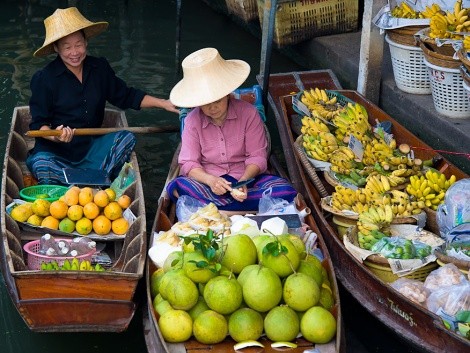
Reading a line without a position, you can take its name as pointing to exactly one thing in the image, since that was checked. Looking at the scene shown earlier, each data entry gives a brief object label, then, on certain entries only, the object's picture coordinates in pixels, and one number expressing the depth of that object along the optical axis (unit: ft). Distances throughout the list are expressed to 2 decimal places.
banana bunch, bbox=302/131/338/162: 18.45
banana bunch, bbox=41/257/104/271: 14.64
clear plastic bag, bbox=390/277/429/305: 13.92
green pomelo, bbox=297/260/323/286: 13.48
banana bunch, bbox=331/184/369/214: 16.57
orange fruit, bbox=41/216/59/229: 16.51
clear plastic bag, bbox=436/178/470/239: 15.24
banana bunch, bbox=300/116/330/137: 19.24
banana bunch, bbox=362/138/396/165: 18.02
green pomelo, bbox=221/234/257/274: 13.32
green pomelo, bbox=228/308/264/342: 12.63
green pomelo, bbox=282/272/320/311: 12.80
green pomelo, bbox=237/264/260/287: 12.97
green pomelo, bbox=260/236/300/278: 13.16
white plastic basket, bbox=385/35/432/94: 21.17
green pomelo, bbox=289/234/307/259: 14.12
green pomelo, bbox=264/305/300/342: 12.67
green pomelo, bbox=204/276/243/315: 12.65
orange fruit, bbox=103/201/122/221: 16.78
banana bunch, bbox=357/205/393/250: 15.43
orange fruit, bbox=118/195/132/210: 17.11
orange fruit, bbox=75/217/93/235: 16.60
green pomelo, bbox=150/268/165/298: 14.03
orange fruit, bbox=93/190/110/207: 16.93
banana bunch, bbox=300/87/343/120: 20.03
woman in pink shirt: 16.49
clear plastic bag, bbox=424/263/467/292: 13.85
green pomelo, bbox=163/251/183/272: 13.50
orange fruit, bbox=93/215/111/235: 16.61
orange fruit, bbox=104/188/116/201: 17.28
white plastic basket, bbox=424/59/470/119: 19.48
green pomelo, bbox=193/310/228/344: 12.62
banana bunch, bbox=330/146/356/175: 17.84
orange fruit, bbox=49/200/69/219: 16.65
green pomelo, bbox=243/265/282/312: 12.64
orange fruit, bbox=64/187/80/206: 16.87
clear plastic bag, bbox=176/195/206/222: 16.40
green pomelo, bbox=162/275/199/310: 12.84
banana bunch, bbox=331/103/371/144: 18.78
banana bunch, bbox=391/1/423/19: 20.95
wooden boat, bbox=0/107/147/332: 13.91
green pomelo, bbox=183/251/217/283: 13.01
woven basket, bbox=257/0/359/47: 28.09
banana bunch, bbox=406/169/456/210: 16.48
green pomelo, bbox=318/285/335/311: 13.37
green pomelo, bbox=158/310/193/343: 12.76
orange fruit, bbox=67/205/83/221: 16.62
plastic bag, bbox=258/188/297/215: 16.40
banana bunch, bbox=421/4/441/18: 20.02
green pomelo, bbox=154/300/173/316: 13.09
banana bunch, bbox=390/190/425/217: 16.06
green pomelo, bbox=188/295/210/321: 13.05
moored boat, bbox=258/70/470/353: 13.10
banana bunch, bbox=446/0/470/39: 19.22
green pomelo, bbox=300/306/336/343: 12.64
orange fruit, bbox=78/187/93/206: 16.92
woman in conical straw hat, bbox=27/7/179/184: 18.34
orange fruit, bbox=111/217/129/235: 16.66
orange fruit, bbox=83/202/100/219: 16.70
